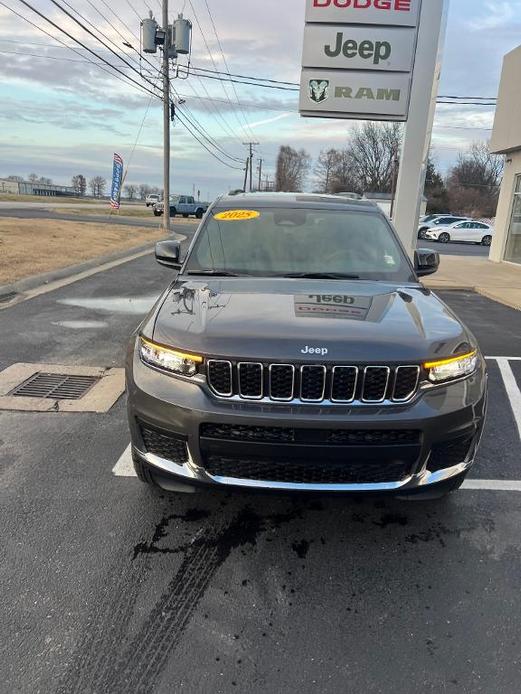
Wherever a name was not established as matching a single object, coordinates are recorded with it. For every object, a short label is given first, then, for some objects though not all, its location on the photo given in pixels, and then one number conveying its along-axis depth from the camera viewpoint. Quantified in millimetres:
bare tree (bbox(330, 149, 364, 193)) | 80050
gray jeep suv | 2398
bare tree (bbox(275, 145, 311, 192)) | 99188
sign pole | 9945
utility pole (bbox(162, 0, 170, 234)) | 26094
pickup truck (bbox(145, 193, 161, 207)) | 58206
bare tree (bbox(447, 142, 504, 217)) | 71750
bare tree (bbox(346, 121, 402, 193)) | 73500
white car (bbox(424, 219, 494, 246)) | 32750
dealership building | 16531
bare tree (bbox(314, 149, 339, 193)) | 90000
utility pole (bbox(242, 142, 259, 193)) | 83812
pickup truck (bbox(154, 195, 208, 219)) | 47250
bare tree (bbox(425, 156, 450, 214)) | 67375
